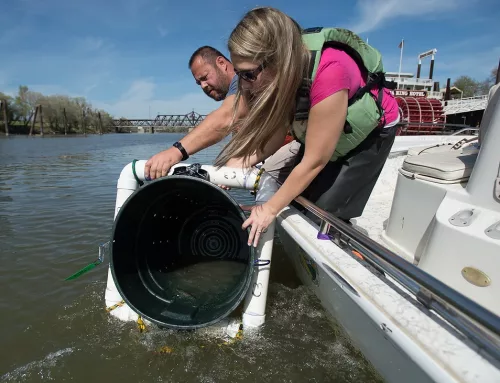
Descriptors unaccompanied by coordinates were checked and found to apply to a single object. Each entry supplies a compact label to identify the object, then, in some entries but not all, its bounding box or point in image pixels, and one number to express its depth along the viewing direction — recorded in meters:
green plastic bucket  2.10
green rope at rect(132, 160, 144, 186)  2.32
